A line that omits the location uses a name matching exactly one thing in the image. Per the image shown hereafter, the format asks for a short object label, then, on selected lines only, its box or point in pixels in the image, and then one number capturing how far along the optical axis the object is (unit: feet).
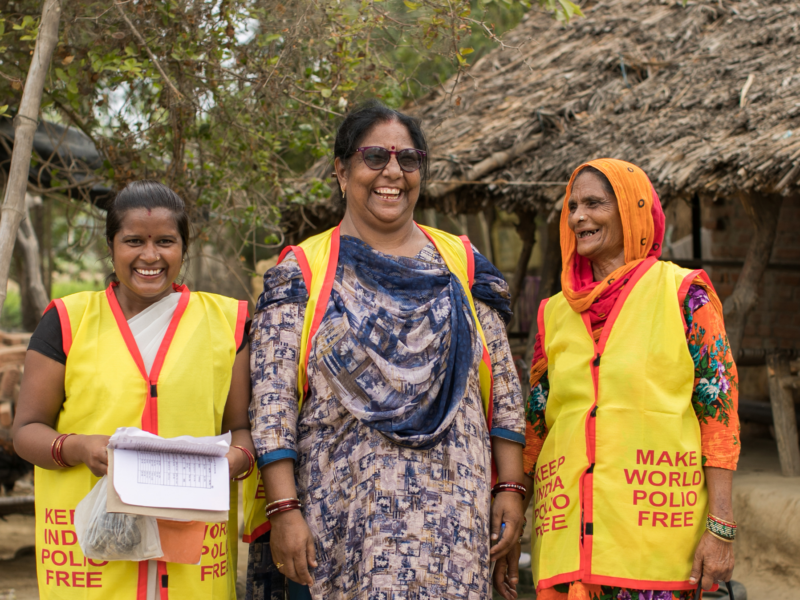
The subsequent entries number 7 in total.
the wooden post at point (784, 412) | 18.01
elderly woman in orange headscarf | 7.08
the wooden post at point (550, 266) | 22.58
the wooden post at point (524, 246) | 24.01
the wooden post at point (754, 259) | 18.19
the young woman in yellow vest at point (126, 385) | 6.69
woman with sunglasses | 6.97
